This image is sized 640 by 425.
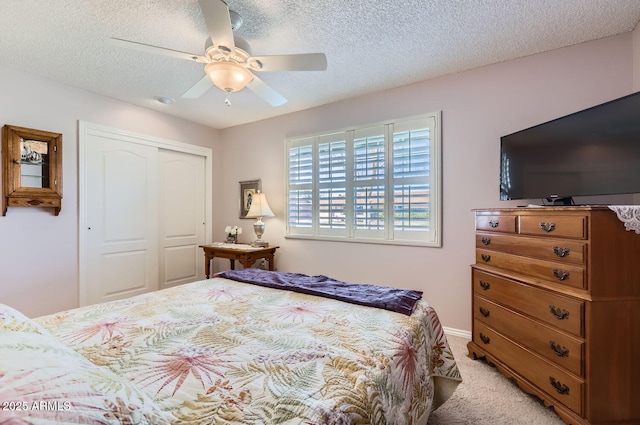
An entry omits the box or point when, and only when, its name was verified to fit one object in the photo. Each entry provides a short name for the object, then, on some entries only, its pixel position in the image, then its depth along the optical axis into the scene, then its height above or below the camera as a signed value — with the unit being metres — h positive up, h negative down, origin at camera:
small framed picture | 4.14 +0.32
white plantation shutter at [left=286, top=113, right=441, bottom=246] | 2.88 +0.33
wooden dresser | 1.47 -0.55
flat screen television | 1.61 +0.37
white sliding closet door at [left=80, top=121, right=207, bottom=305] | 3.18 -0.03
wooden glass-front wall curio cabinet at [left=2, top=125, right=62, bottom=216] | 2.57 +0.44
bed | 0.57 -0.50
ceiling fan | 1.66 +0.98
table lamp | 3.76 +0.02
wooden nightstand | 3.52 -0.50
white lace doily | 1.39 -0.01
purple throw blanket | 1.55 -0.48
